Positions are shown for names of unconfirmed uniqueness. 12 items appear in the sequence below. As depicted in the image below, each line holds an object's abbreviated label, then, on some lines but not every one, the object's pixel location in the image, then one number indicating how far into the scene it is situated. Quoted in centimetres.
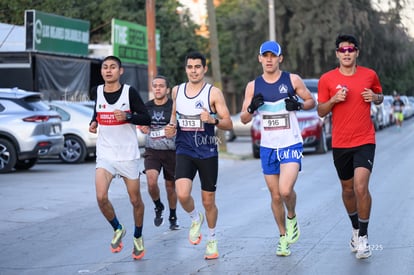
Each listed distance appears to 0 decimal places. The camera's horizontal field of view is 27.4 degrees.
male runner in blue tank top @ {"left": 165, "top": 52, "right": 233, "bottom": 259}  852
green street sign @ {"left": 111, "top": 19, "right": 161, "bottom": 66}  3083
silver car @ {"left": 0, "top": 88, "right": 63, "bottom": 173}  1805
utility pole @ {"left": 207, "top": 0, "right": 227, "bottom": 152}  2577
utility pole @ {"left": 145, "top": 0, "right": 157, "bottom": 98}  2255
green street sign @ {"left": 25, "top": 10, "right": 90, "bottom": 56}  2616
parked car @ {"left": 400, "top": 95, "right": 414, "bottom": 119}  6054
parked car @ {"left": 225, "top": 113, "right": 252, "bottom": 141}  3309
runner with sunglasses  829
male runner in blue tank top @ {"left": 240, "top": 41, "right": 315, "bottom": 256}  848
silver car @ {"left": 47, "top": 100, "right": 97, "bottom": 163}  2128
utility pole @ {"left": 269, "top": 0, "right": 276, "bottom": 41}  3198
